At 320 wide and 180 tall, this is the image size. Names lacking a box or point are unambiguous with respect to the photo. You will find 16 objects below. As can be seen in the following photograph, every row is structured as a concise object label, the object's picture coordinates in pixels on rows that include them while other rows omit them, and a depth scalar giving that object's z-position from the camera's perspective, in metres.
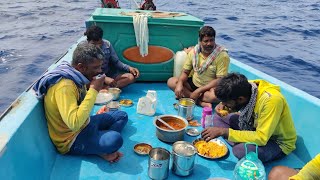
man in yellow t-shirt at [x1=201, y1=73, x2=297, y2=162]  2.47
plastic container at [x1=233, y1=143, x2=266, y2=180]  2.14
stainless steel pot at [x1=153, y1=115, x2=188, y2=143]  3.06
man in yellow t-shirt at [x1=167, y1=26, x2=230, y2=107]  3.92
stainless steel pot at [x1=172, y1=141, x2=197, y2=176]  2.51
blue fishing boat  2.09
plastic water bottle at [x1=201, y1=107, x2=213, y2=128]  3.39
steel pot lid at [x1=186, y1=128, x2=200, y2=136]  3.34
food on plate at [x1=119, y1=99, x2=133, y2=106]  4.06
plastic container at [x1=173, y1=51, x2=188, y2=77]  4.63
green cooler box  4.62
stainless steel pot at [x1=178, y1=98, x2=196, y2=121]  3.62
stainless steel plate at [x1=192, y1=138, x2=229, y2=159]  3.03
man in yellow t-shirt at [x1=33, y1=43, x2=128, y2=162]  2.36
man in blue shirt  4.32
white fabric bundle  4.57
